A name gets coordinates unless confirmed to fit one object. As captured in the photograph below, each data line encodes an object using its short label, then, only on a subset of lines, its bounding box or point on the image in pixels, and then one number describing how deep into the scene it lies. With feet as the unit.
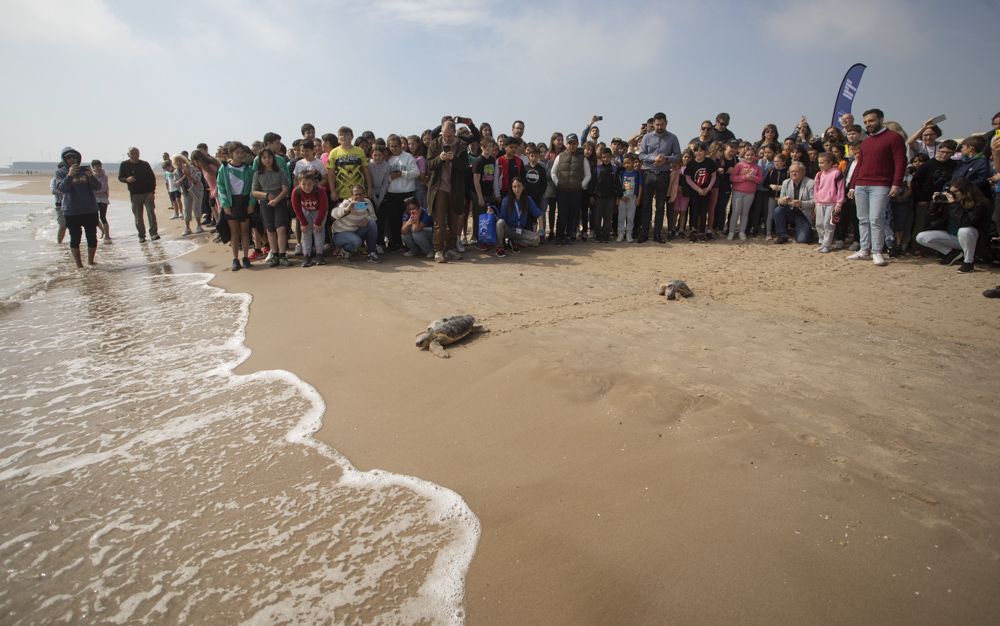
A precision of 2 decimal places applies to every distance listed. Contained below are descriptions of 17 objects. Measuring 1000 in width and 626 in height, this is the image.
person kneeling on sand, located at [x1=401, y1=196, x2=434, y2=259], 24.73
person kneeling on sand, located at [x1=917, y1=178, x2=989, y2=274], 19.75
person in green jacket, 23.76
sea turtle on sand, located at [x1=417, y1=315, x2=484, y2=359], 13.21
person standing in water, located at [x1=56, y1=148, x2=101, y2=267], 25.77
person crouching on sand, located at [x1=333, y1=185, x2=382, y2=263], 23.99
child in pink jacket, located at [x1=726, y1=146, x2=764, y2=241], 27.89
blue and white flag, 32.48
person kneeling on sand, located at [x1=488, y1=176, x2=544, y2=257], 26.45
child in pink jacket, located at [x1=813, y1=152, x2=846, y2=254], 24.58
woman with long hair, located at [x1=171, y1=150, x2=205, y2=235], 35.99
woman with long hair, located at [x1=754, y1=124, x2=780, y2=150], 29.17
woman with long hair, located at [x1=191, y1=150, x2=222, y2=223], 27.63
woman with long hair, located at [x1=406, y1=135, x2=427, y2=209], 26.04
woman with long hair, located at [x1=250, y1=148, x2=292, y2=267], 23.79
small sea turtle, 16.97
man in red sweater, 21.09
